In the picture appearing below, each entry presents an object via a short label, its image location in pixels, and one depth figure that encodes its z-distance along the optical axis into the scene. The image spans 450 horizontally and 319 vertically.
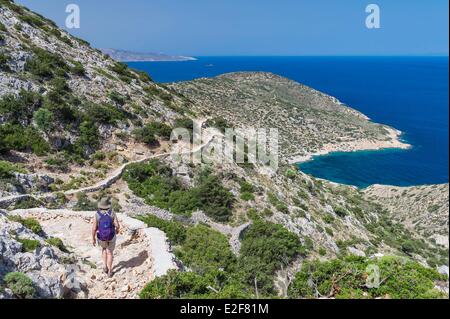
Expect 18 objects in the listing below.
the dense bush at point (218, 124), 50.69
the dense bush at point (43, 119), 33.00
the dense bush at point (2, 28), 40.24
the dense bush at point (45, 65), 38.56
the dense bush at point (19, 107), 32.12
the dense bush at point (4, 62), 35.87
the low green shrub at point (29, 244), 12.02
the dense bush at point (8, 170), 25.42
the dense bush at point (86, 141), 33.56
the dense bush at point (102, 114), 37.25
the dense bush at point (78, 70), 42.47
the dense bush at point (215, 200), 31.38
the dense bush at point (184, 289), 11.07
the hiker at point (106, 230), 11.99
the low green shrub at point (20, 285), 9.90
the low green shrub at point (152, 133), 38.25
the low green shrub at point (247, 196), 35.09
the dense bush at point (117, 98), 41.81
